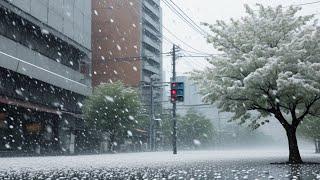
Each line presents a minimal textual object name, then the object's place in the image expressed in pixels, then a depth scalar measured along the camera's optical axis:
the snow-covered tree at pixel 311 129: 39.09
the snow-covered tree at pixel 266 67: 17.34
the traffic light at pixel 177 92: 29.03
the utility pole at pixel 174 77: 36.15
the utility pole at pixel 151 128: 53.31
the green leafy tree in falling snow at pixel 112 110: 45.44
